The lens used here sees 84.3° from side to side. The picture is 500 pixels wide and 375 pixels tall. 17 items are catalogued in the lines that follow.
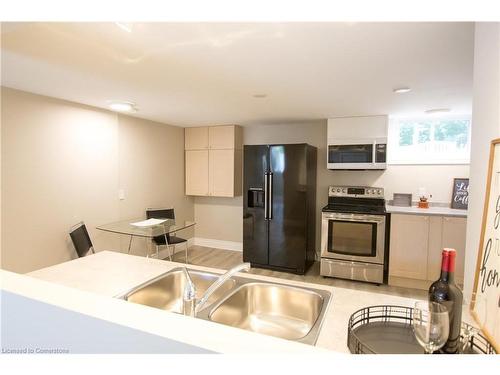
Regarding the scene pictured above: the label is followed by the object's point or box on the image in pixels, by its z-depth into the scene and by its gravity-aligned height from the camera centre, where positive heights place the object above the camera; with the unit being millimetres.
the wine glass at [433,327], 736 -406
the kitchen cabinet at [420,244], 3131 -788
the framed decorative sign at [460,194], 3541 -214
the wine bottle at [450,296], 768 -340
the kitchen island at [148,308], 651 -394
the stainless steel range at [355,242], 3377 -835
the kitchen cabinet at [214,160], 4469 +237
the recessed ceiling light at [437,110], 3232 +793
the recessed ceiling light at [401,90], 2438 +779
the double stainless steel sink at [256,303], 1343 -659
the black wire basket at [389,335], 821 -531
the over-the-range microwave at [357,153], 3572 +303
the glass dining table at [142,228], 2978 -624
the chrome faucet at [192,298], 1155 -535
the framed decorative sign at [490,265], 820 -283
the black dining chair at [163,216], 3807 -645
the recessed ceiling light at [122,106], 3066 +775
